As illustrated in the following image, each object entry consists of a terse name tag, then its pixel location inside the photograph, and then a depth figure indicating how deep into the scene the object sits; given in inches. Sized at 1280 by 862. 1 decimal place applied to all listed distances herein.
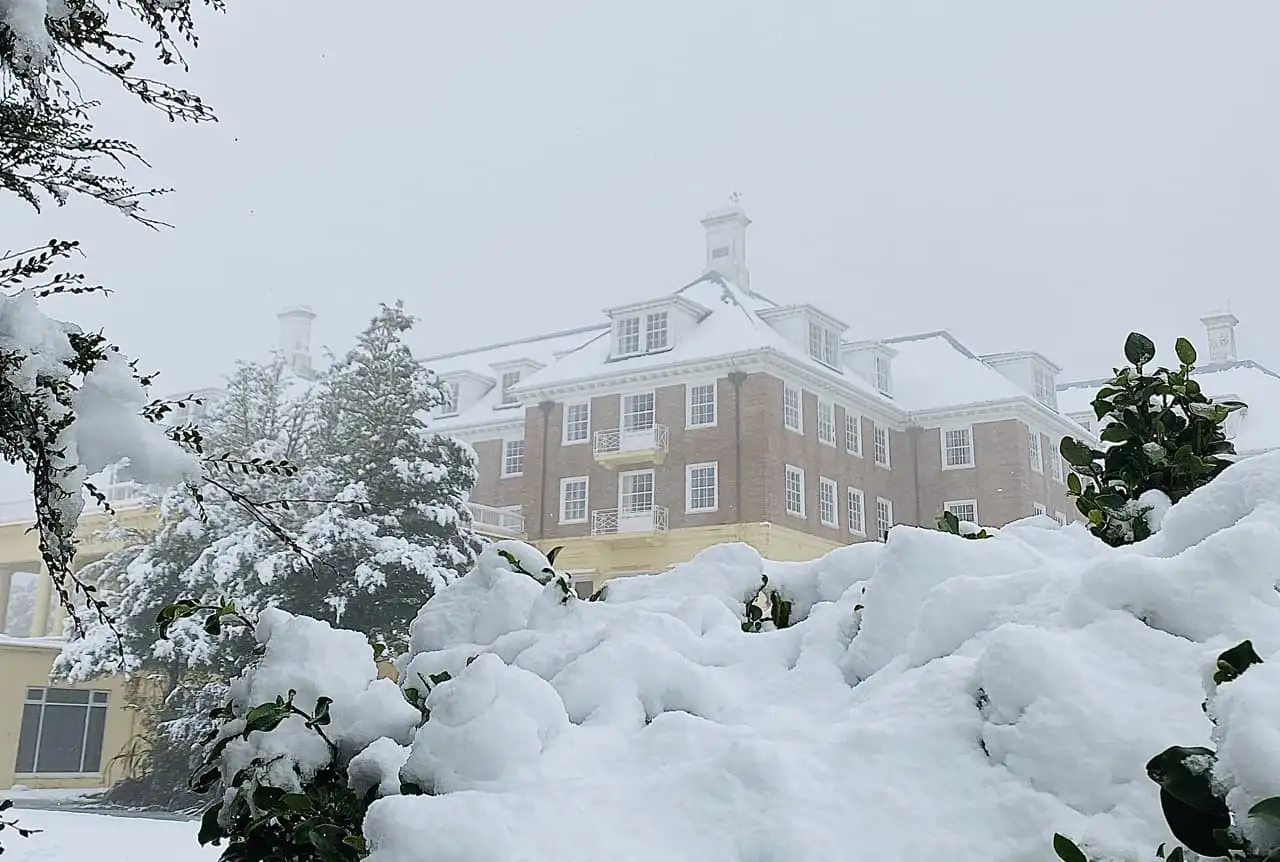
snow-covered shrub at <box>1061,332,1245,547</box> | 85.3
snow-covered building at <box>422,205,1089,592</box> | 929.5
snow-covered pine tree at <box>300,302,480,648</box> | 622.5
